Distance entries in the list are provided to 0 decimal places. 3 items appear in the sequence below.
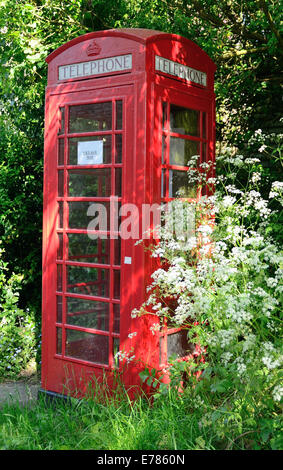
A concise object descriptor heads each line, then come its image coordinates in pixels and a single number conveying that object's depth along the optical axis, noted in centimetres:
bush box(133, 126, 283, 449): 299
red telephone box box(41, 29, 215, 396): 393
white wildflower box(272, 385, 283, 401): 265
